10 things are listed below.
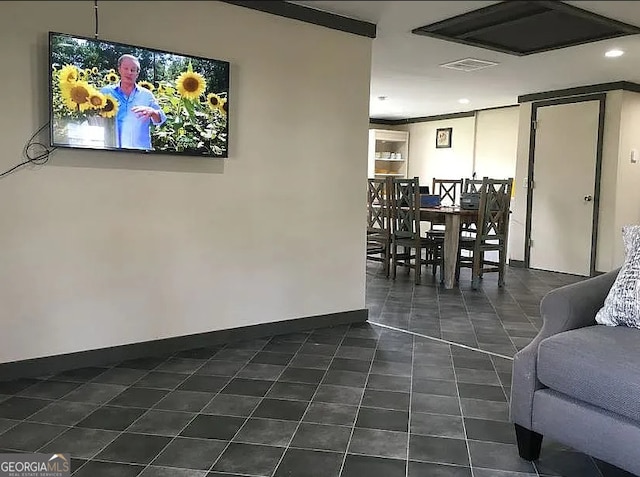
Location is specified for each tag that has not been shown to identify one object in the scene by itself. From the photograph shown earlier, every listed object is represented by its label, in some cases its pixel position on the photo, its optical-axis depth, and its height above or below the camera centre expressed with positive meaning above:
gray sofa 1.62 -0.63
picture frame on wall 8.58 +0.80
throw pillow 1.95 -0.39
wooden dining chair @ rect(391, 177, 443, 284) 5.47 -0.40
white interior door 5.97 +0.03
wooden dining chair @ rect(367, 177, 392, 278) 5.79 -0.39
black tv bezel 2.44 +0.22
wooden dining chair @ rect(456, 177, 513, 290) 5.40 -0.43
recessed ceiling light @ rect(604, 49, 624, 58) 4.38 +1.15
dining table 5.31 -0.51
